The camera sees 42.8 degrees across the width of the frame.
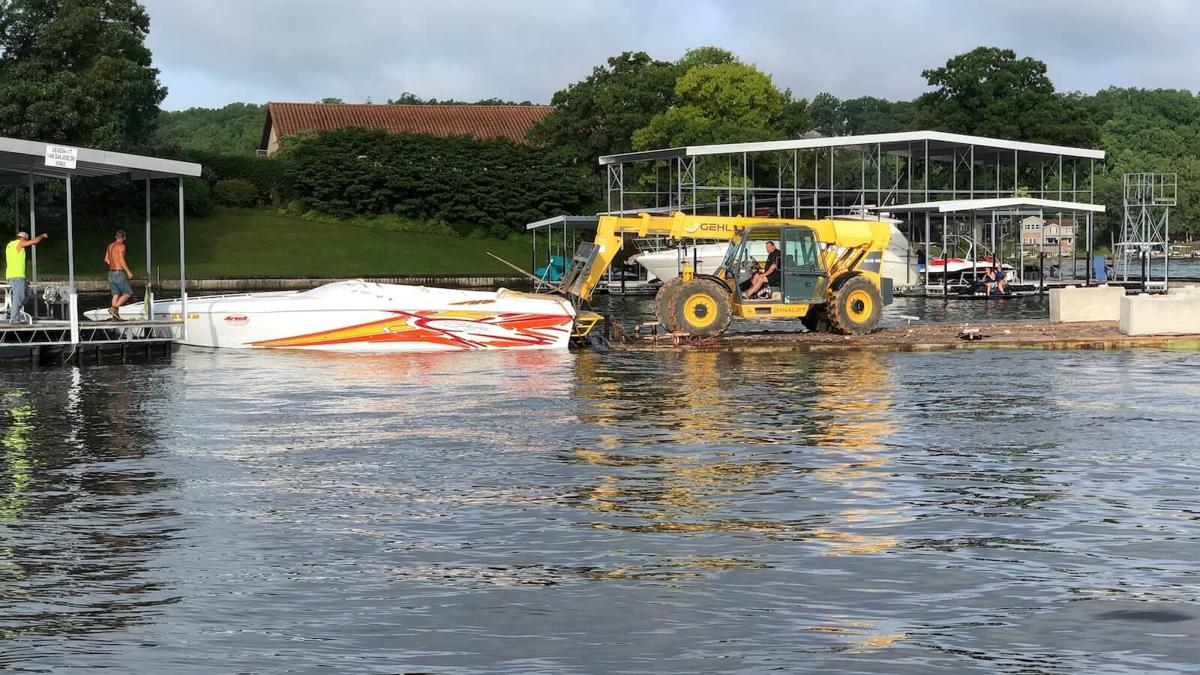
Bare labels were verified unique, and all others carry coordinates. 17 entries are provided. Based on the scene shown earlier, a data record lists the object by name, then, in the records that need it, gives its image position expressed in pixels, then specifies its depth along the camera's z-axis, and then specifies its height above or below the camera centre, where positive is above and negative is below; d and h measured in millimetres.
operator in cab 31938 +324
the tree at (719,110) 79875 +10009
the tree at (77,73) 67125 +10459
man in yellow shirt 27469 +465
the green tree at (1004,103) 95750 +11985
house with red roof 100000 +11959
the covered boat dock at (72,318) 27109 -373
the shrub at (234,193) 79062 +5408
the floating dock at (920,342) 31156 -1035
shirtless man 29922 +407
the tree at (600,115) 85025 +9987
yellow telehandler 31781 +388
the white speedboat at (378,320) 30234 -487
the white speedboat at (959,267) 61406 +964
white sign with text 26812 +2492
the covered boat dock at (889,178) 57844 +5682
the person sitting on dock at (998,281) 55188 +346
